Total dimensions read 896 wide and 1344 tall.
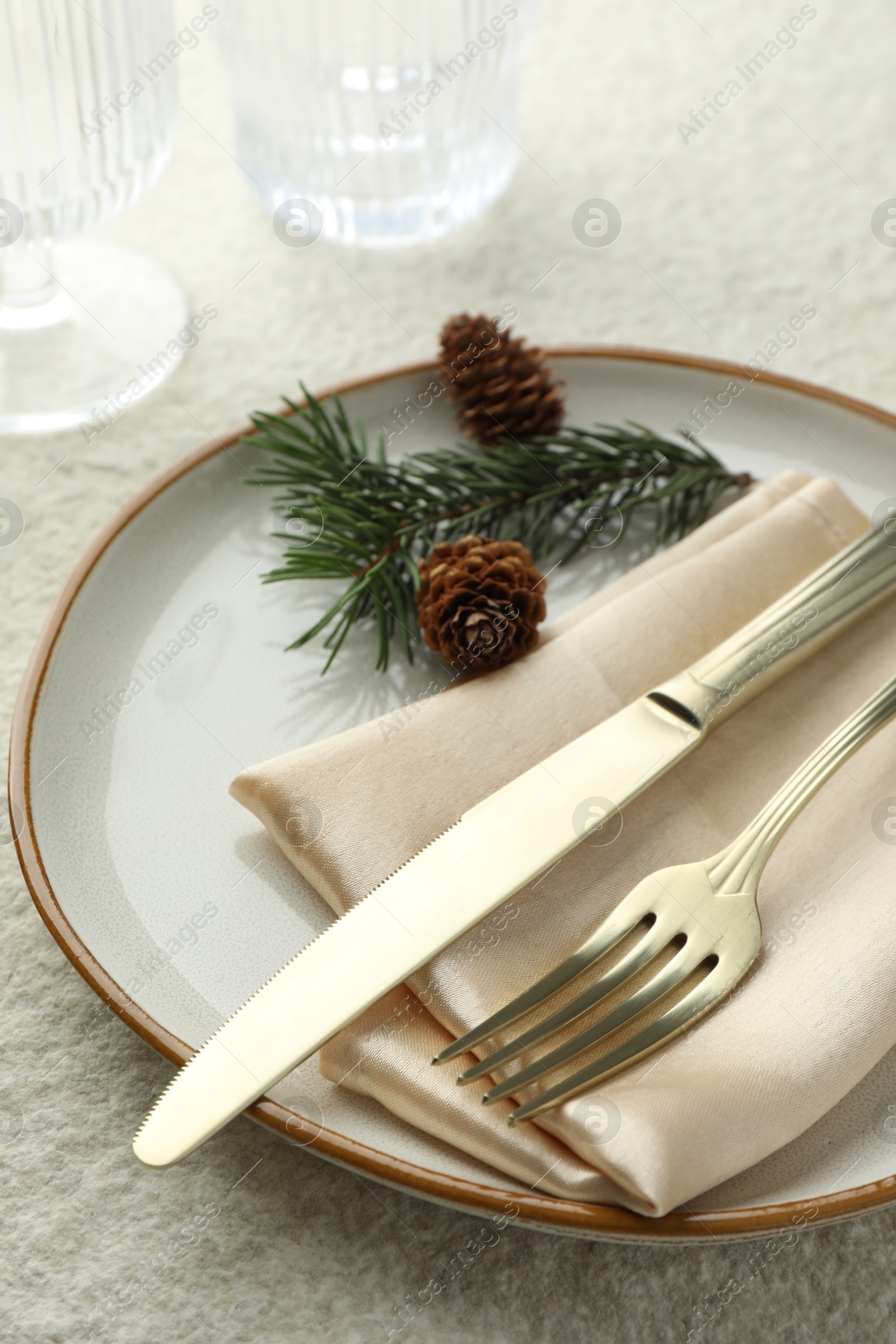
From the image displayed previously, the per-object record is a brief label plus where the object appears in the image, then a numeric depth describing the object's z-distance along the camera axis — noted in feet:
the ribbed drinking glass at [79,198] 1.82
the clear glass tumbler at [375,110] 2.13
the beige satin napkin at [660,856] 1.02
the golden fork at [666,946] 1.05
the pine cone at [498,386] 1.74
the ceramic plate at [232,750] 1.03
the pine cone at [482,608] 1.42
